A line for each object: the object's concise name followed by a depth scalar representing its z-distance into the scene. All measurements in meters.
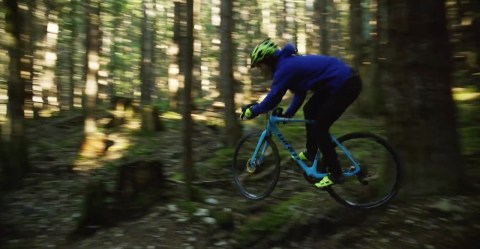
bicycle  5.70
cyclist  5.55
